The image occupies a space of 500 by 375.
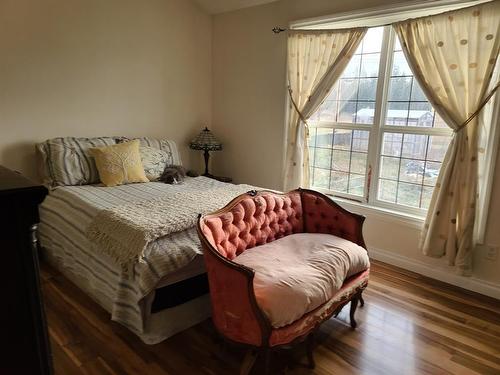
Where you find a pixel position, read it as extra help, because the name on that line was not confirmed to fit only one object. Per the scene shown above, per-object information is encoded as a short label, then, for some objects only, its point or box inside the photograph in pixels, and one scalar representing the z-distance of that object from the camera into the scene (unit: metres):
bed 2.11
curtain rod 2.60
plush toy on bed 3.55
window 3.17
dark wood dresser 0.75
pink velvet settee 1.76
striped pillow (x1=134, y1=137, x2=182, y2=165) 3.90
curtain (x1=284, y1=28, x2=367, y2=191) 3.39
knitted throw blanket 2.14
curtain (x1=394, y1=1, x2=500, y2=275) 2.63
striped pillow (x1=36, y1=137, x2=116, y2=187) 3.22
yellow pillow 3.31
